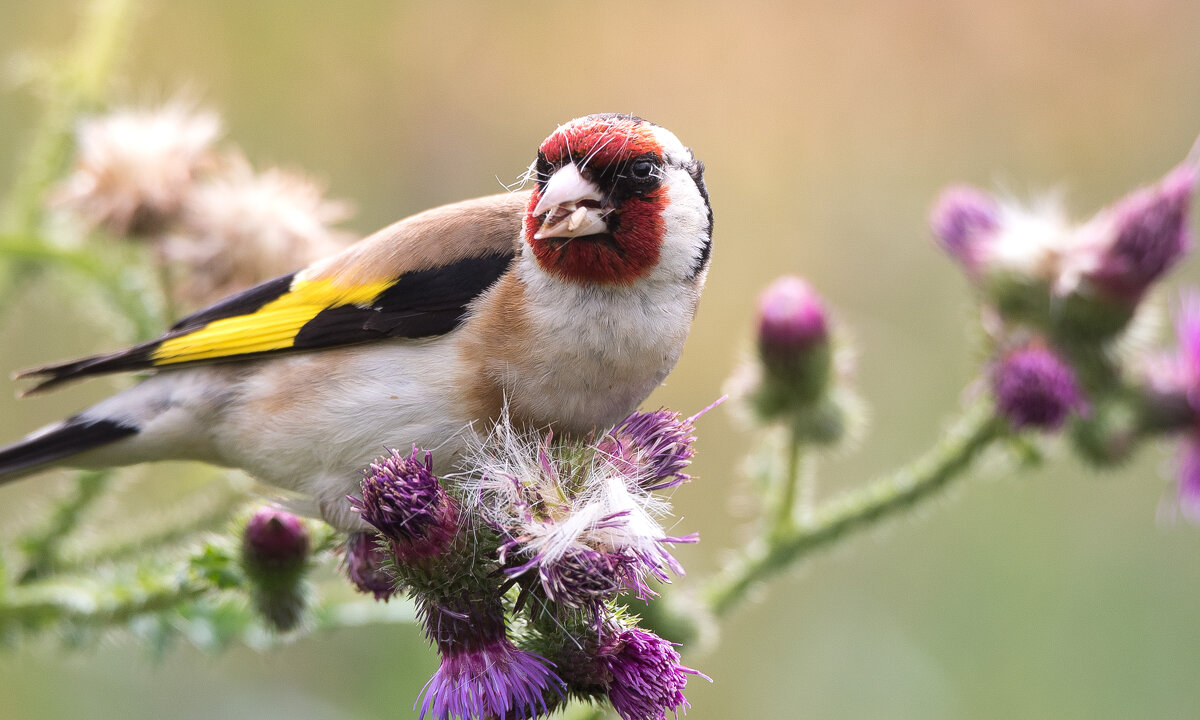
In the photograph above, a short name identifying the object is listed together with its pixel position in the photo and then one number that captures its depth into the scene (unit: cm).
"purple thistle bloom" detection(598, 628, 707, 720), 395
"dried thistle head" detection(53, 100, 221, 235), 667
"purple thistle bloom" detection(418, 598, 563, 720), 397
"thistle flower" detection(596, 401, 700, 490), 441
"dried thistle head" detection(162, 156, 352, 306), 673
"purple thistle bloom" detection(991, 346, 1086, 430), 638
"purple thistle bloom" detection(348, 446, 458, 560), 400
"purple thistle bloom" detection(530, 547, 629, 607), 384
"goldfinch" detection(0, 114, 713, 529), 471
